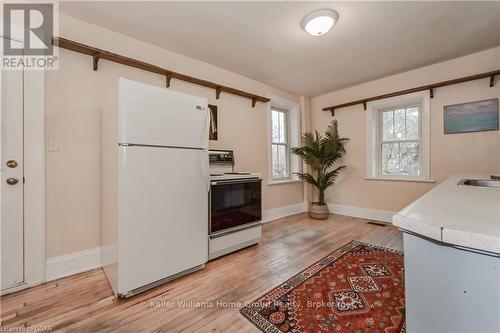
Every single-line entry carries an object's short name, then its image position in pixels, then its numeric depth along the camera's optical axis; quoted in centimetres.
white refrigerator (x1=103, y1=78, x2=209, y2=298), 157
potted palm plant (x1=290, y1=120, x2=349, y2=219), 377
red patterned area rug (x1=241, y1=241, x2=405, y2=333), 133
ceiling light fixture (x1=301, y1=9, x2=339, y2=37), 196
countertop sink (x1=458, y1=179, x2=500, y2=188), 165
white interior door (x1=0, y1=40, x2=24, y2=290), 169
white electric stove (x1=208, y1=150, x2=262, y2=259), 219
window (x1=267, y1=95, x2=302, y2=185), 405
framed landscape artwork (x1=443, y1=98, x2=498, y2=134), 267
